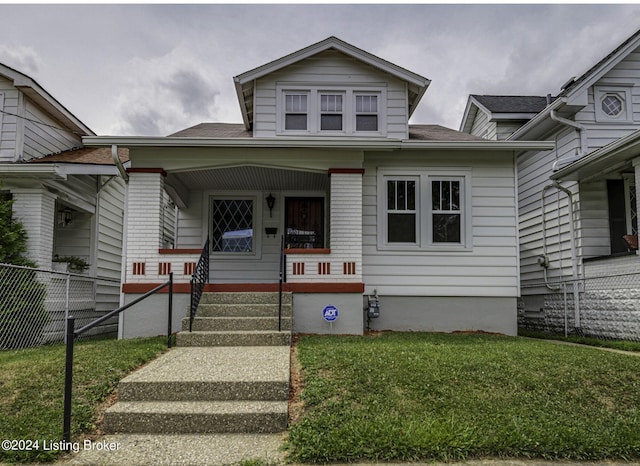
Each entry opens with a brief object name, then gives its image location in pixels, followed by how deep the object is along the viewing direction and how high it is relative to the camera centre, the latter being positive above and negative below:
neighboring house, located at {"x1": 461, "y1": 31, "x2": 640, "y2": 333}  8.55 +1.81
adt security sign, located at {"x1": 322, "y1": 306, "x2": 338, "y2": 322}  7.75 -0.68
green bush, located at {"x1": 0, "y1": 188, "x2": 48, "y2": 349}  7.70 -0.40
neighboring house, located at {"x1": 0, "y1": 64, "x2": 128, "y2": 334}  9.10 +1.85
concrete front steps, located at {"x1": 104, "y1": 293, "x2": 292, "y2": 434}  3.88 -1.14
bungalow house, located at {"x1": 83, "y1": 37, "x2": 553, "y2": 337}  8.00 +1.39
